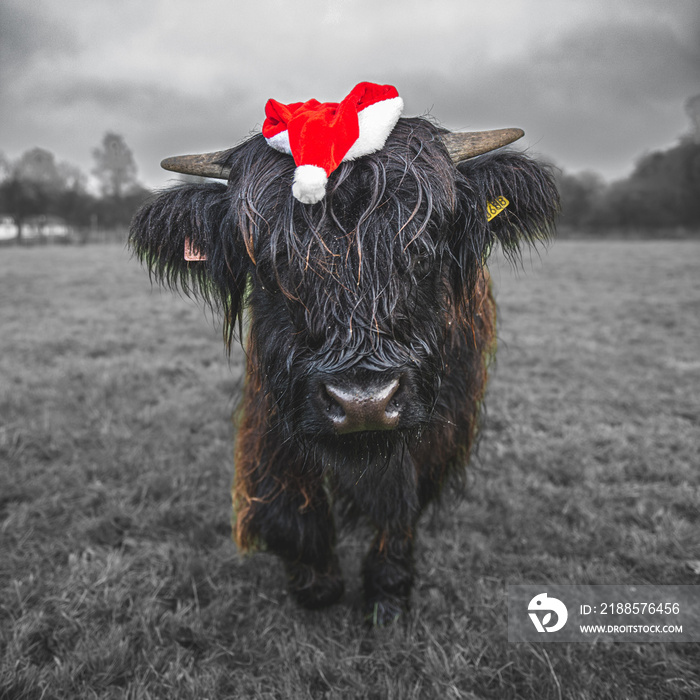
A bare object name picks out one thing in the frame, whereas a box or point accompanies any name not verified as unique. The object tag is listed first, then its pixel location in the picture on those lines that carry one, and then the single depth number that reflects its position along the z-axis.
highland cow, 1.72
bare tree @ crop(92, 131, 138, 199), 53.81
